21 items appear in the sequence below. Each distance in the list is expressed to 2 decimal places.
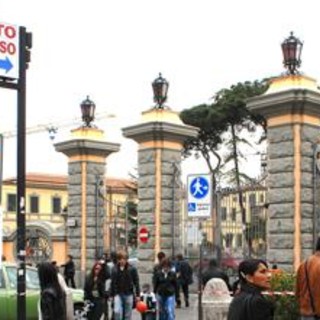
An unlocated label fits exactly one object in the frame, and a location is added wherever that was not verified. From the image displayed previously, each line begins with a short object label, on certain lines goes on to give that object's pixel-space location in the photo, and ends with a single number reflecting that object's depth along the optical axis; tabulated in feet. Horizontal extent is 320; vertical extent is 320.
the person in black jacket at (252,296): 18.39
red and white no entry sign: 69.15
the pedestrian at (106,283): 49.96
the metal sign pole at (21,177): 29.84
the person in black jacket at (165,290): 51.47
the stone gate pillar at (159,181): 68.74
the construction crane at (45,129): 401.29
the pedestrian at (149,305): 50.26
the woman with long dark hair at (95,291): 47.85
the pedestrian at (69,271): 76.07
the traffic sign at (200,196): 45.21
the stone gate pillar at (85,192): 79.20
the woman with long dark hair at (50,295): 27.53
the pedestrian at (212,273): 47.88
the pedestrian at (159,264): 52.02
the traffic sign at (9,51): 29.86
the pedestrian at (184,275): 67.05
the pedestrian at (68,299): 28.57
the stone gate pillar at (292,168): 53.93
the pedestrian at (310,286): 26.25
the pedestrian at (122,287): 49.29
